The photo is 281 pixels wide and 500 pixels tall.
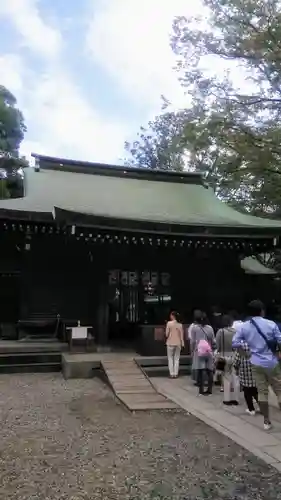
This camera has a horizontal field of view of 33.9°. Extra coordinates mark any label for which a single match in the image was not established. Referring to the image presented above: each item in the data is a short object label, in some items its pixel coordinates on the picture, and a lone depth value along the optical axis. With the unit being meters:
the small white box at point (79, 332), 10.91
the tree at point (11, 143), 26.25
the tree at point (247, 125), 12.26
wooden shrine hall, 11.82
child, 6.35
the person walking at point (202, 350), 8.27
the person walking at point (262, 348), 5.77
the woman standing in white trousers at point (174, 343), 9.55
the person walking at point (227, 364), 7.38
